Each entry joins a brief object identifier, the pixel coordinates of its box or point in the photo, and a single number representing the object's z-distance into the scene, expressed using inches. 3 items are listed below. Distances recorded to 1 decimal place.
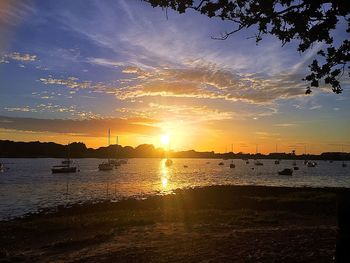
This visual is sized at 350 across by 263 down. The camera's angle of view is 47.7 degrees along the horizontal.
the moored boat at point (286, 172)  5226.4
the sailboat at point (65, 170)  5393.7
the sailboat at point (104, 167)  6412.4
